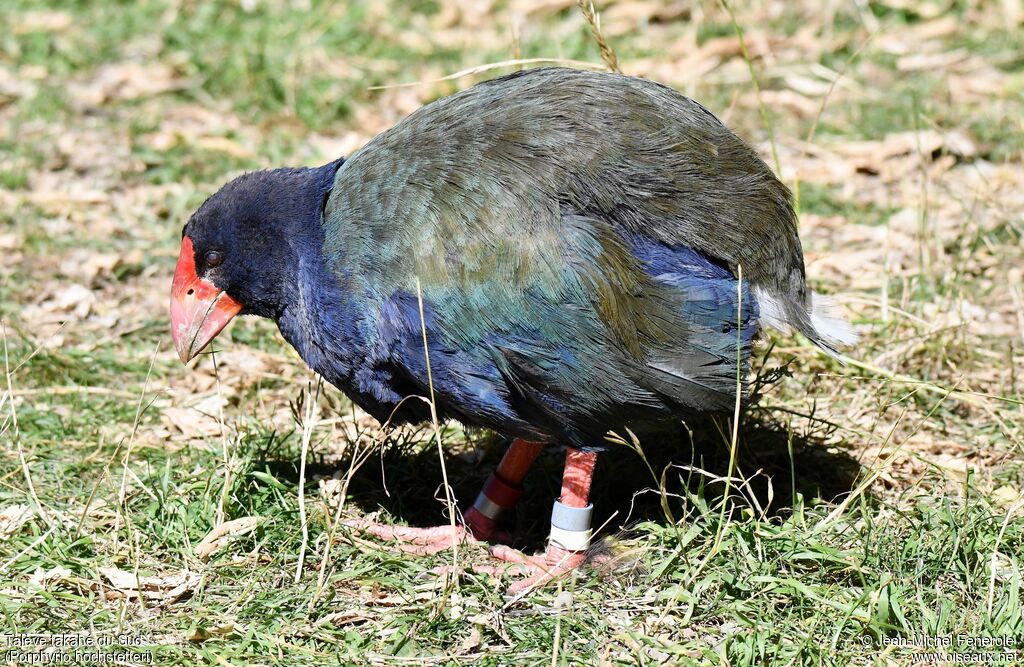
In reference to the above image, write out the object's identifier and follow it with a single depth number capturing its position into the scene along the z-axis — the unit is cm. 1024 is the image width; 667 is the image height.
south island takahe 568
